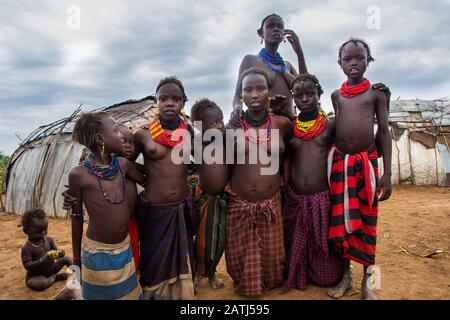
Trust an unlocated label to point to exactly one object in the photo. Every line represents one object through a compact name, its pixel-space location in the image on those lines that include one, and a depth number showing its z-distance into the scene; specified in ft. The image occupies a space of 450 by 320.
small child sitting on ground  12.75
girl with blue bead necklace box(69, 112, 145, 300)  8.16
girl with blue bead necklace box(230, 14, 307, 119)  12.23
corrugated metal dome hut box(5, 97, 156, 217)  27.89
